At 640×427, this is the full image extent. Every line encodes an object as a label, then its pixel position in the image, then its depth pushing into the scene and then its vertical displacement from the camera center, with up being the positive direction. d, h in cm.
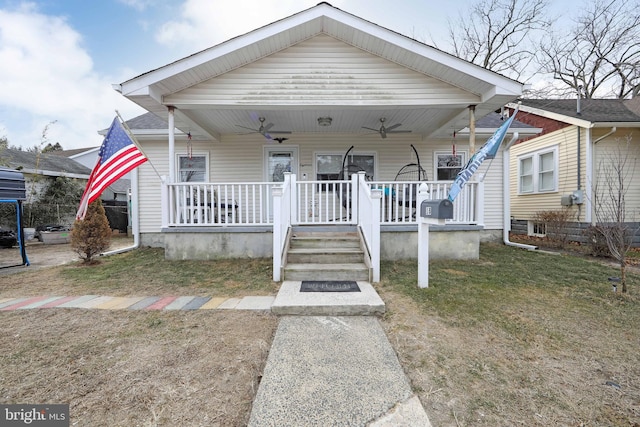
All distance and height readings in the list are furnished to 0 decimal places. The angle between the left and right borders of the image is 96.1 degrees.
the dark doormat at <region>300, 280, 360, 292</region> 367 -107
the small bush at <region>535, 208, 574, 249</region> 796 -56
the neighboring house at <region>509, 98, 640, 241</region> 797 +151
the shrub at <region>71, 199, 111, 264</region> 538 -51
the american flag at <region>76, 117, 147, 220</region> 451 +74
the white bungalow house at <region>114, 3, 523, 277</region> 509 +208
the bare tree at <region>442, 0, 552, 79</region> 1570 +971
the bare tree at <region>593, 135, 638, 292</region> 759 +102
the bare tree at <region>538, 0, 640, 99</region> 1403 +811
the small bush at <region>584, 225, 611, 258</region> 627 -84
